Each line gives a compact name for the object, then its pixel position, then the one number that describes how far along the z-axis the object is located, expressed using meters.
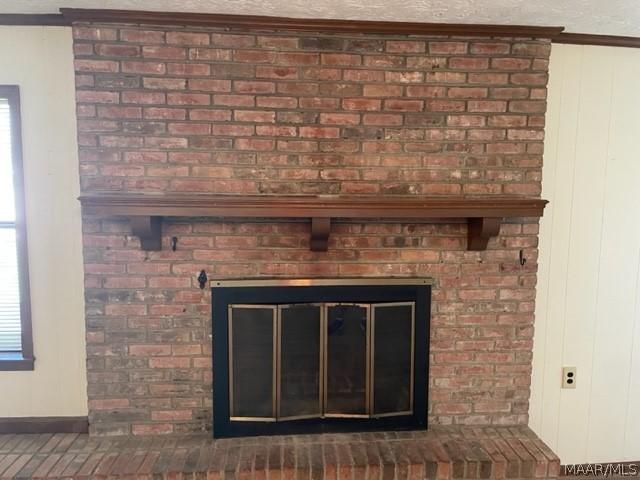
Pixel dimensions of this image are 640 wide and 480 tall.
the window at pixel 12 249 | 1.92
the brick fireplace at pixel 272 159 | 1.86
